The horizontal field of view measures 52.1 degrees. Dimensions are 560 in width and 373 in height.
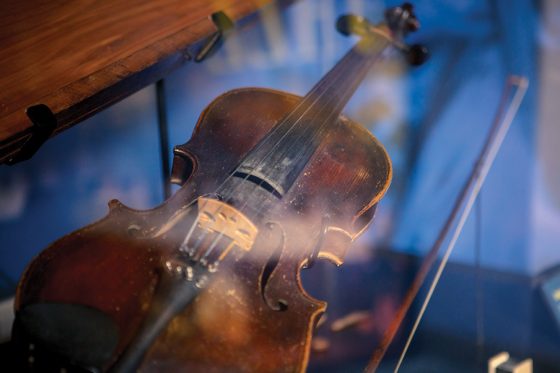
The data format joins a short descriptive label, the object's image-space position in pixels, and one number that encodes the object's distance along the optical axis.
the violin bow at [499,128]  1.52
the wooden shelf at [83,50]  0.97
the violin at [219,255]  0.65
